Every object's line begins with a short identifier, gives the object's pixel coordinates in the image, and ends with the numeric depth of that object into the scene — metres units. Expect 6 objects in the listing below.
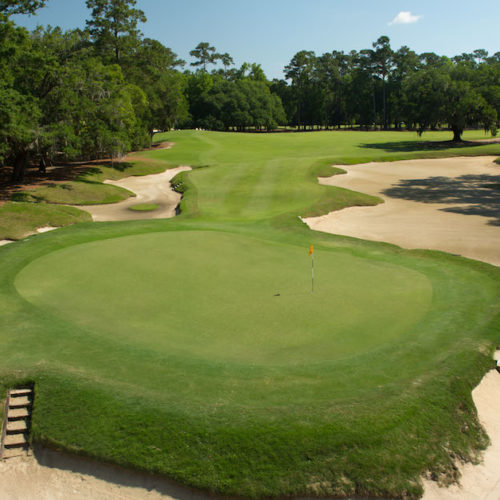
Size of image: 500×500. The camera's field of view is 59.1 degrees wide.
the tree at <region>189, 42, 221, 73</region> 133.62
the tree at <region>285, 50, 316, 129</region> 111.38
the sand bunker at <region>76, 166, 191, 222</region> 26.95
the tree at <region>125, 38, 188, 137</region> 52.34
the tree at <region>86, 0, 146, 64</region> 49.59
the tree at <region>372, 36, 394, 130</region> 105.75
